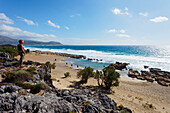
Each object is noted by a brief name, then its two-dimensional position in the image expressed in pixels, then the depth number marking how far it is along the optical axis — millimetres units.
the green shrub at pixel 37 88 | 7342
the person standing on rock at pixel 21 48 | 7473
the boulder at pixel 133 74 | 26747
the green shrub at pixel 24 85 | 7207
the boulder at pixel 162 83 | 21009
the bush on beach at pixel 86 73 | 18828
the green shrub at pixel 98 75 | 17664
